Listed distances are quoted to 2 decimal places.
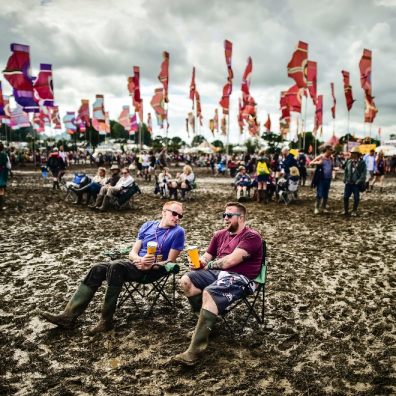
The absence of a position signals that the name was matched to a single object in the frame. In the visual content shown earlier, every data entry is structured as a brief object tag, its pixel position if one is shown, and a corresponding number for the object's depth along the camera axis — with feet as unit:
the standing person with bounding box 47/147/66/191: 56.13
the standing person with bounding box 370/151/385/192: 58.08
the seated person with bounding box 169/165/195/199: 47.73
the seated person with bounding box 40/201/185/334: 12.89
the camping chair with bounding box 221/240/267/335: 12.94
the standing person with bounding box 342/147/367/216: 33.47
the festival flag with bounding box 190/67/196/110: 89.51
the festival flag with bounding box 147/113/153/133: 153.89
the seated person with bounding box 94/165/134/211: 38.63
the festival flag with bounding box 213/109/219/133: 149.14
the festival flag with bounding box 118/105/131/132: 110.83
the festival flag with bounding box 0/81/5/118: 81.71
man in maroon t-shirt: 11.41
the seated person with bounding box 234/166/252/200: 46.60
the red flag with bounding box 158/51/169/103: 73.26
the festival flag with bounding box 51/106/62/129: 131.34
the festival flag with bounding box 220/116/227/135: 146.39
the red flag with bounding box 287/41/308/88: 64.23
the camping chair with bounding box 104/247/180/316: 13.29
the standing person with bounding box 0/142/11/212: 37.21
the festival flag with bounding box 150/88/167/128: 79.20
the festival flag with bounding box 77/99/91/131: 114.82
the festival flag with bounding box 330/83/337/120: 99.56
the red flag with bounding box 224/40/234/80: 71.75
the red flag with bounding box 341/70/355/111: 73.26
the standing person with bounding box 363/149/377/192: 56.18
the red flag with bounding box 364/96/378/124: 73.41
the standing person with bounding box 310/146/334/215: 34.96
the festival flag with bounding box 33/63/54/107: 69.87
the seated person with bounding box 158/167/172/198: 49.80
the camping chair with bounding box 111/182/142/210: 39.11
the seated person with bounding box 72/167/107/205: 41.63
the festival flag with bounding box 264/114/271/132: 135.33
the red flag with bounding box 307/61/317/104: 70.39
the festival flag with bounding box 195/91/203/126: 97.13
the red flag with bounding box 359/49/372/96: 65.57
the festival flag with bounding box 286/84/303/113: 71.36
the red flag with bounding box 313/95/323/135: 107.24
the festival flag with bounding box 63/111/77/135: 130.00
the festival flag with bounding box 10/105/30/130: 92.63
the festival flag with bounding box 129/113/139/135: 113.09
